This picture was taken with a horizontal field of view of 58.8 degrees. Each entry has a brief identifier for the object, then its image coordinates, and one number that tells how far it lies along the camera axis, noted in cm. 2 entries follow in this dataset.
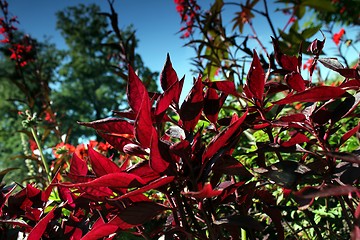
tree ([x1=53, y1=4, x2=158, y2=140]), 2559
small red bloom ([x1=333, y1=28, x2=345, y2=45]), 387
